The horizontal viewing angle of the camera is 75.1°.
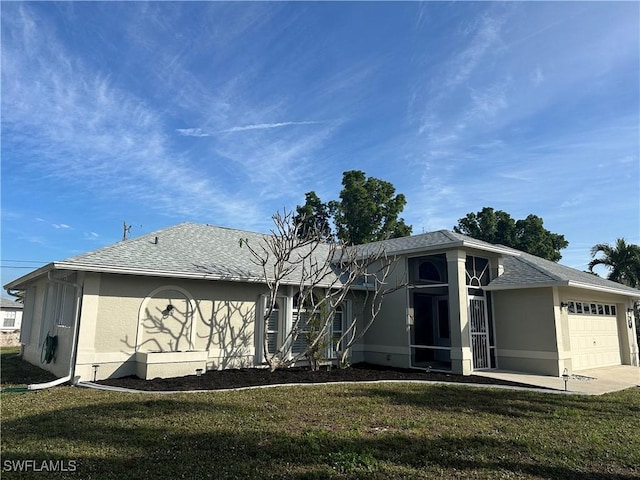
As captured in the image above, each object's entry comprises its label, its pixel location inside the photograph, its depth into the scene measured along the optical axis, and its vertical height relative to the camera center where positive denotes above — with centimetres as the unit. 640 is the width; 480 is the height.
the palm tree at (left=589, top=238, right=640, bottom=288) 2377 +311
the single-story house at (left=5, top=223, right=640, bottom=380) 1064 +4
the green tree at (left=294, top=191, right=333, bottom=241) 3628 +917
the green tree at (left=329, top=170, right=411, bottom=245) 3491 +871
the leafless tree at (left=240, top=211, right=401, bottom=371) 1266 +82
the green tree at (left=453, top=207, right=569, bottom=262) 3784 +761
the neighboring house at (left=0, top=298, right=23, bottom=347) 3372 -60
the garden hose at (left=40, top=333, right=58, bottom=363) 1165 -107
